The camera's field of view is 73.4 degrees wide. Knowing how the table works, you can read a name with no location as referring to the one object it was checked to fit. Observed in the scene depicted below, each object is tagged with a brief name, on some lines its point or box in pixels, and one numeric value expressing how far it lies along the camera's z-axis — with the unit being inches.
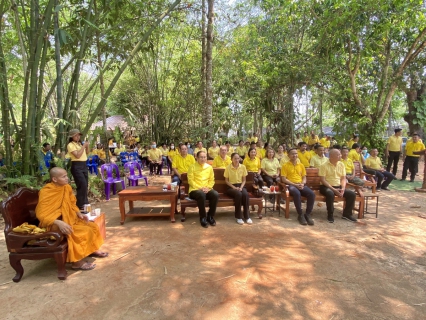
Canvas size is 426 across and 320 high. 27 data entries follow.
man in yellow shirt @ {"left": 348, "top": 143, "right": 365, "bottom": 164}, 307.7
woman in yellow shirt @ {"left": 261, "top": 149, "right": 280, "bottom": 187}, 267.9
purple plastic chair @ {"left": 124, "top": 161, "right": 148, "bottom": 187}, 305.3
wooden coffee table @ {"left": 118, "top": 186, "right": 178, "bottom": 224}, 197.8
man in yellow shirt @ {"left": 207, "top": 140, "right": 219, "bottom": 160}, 380.5
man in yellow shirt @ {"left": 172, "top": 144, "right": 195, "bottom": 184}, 259.6
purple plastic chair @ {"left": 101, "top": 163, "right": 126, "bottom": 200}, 271.9
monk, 125.7
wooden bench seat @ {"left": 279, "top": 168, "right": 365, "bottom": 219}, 208.4
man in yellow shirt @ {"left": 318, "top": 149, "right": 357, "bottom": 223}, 204.4
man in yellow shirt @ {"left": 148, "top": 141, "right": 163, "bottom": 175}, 412.2
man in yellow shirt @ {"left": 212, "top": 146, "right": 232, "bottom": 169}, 247.6
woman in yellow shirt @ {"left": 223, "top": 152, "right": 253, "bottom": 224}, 201.0
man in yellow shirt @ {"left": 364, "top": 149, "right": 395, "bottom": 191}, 304.2
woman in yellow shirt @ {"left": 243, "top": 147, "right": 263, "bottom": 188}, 252.8
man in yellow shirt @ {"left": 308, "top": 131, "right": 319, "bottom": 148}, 480.3
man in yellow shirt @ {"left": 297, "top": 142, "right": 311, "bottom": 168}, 290.5
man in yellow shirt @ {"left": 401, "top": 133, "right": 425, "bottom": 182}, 337.4
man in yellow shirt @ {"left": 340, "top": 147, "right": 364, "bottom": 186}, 261.9
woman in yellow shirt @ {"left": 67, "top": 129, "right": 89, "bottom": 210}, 203.9
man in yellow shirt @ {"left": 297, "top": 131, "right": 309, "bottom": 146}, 508.9
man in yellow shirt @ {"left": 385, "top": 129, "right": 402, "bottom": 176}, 352.8
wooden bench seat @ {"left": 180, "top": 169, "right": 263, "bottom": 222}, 200.8
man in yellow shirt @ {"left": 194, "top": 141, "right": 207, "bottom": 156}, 350.9
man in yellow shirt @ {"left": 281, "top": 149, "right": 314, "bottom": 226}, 202.7
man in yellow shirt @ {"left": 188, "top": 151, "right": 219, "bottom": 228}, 193.3
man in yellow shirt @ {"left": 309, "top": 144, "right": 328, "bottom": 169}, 251.3
